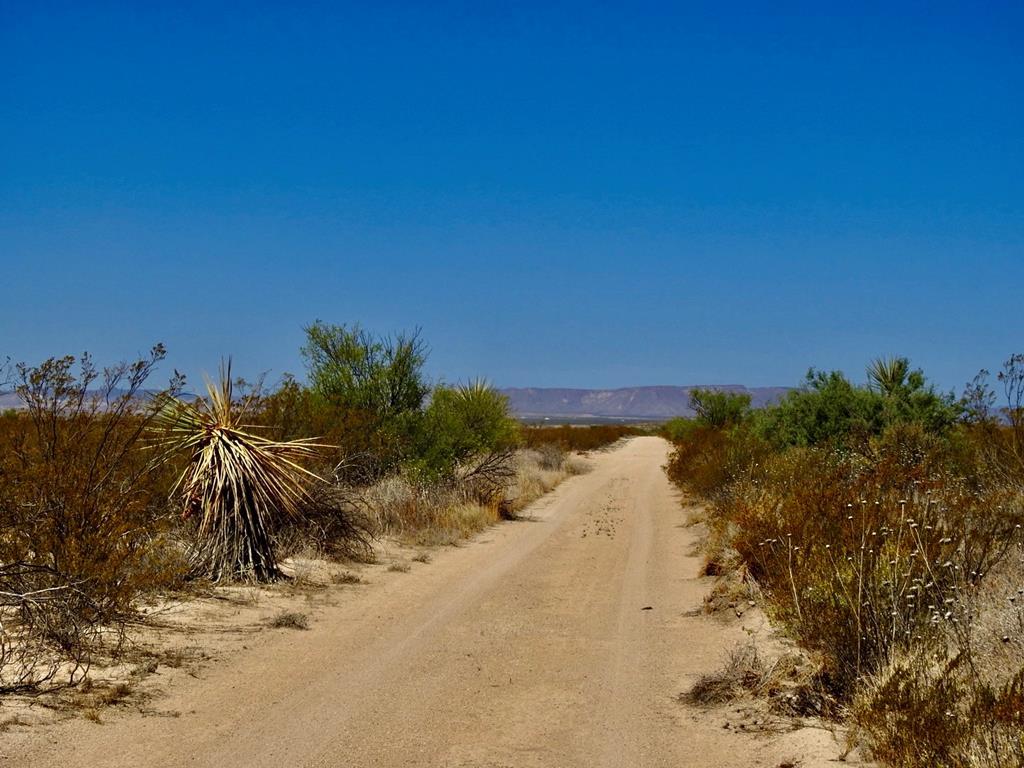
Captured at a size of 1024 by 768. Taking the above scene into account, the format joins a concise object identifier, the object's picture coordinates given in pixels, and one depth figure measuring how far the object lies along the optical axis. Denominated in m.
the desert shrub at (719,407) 51.19
